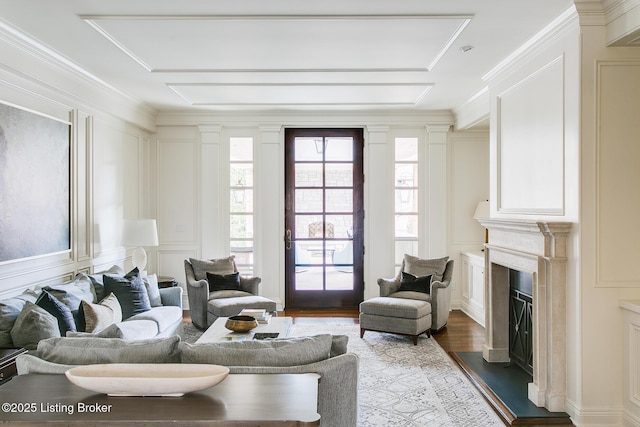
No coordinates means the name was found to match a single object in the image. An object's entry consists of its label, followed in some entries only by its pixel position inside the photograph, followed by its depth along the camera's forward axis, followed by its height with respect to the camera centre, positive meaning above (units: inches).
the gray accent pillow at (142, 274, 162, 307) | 181.3 -31.3
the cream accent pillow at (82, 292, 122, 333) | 132.5 -30.8
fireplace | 124.8 -24.9
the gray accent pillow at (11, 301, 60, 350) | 111.0 -28.4
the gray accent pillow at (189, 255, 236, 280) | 224.7 -26.9
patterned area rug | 125.6 -56.1
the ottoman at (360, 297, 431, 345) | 191.0 -44.2
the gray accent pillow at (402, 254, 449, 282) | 218.7 -26.1
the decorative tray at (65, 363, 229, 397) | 63.9 -23.5
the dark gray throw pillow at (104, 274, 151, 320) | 161.5 -28.7
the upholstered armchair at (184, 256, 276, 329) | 201.2 -38.3
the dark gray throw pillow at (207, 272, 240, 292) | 220.4 -33.7
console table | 58.1 -26.2
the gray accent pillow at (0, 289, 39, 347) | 113.4 -26.0
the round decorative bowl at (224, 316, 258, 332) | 154.4 -38.0
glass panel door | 258.8 +2.5
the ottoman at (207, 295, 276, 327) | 197.6 -40.7
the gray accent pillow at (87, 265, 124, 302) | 159.6 -25.3
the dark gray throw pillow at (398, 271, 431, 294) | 212.2 -33.1
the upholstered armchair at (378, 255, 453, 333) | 206.5 -33.7
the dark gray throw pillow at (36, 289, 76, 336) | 124.3 -26.8
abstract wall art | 135.9 +9.0
